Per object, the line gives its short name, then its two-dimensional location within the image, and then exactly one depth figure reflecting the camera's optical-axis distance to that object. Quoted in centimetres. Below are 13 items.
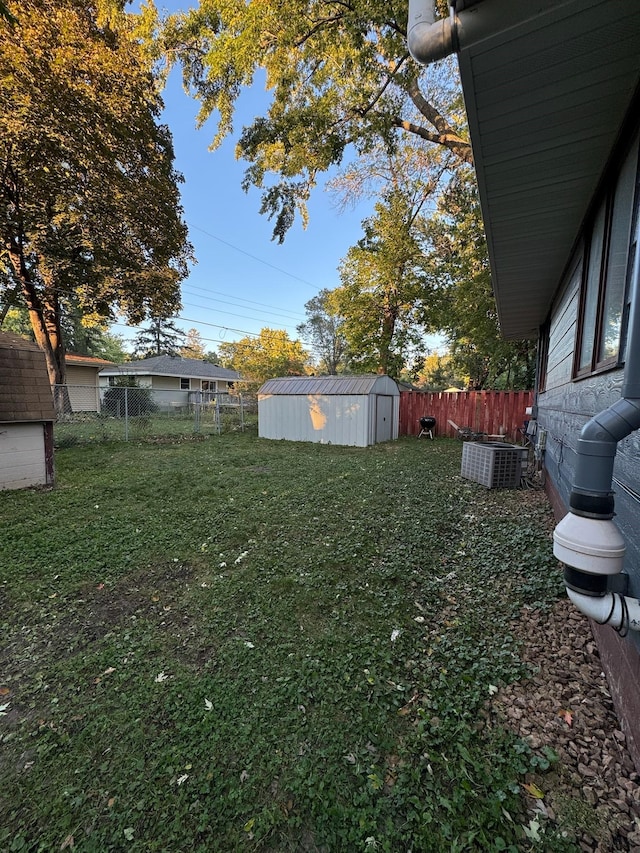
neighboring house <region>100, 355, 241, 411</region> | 2300
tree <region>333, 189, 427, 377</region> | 1335
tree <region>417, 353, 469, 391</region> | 3147
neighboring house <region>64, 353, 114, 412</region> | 1781
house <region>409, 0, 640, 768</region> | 117
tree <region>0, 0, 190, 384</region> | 766
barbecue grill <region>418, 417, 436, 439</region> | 1218
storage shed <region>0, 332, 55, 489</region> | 491
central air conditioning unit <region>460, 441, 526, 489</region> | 531
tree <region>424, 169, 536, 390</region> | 899
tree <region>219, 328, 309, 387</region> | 2178
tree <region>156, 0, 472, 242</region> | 511
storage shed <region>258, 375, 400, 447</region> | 1023
